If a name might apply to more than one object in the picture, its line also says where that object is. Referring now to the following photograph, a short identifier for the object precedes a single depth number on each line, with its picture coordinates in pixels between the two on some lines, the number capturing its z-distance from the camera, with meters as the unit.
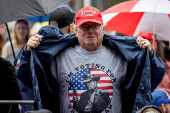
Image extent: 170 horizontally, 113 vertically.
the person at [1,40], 9.79
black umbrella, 6.80
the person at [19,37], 13.65
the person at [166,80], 9.82
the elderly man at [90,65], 6.48
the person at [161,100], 7.90
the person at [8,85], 8.22
